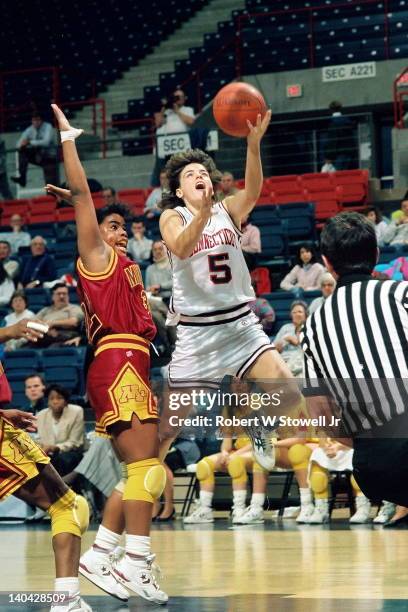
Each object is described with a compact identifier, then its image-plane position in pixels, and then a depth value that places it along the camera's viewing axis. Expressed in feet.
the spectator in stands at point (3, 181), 67.92
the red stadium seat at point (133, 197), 59.67
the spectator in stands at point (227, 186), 46.10
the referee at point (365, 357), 13.00
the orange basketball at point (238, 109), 22.75
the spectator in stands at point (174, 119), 59.41
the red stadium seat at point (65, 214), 62.34
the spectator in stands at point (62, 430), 38.29
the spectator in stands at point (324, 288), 39.17
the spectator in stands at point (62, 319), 46.16
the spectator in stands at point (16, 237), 57.16
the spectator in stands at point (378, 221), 45.80
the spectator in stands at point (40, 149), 63.62
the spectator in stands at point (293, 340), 37.68
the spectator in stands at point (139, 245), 49.83
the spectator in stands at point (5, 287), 51.67
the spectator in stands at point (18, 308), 47.24
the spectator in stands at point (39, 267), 52.08
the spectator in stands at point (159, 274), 45.37
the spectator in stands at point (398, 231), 45.29
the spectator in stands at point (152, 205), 54.08
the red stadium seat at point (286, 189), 55.47
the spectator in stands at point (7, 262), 52.90
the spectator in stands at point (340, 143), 60.95
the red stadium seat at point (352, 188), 54.75
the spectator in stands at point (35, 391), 40.32
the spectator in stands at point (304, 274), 45.24
